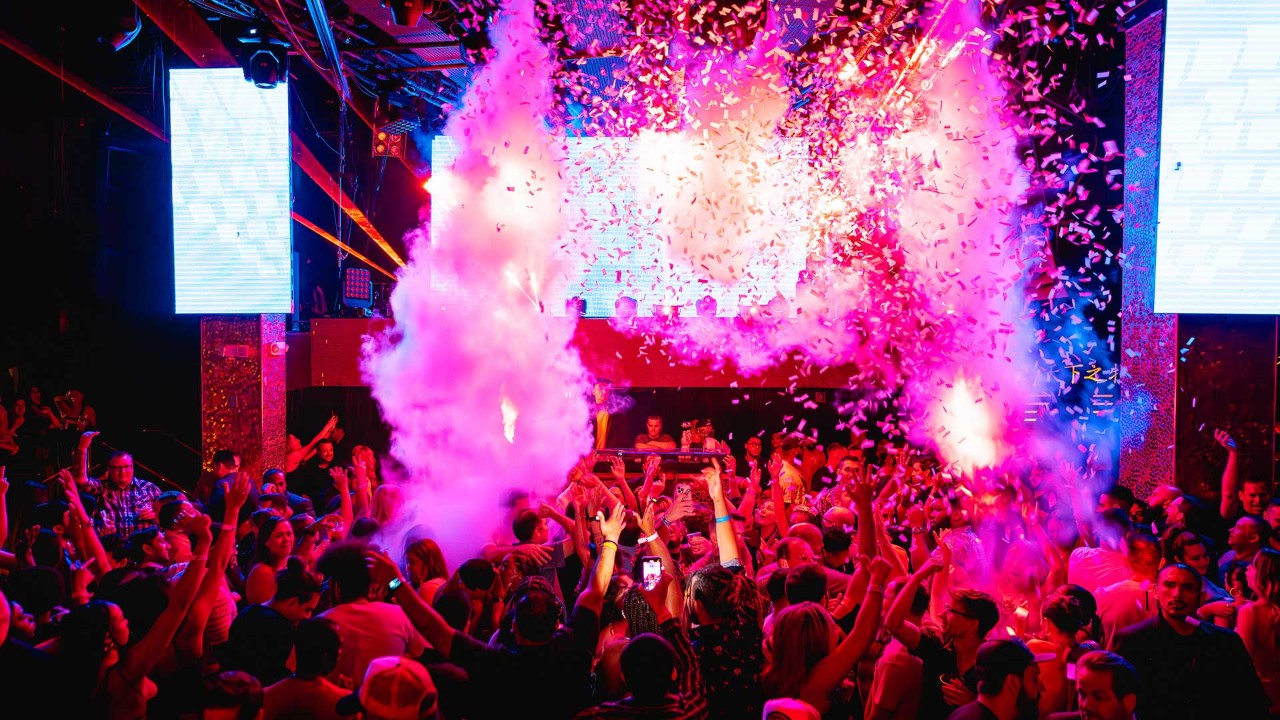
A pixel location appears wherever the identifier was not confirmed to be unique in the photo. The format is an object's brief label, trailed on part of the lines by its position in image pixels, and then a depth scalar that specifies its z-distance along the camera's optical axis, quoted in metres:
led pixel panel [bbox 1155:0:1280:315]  5.74
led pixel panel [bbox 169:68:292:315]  7.50
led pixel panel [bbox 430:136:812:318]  7.61
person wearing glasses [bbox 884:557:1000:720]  2.73
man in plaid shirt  5.35
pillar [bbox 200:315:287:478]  7.96
